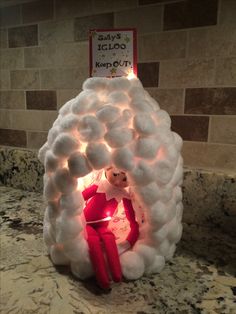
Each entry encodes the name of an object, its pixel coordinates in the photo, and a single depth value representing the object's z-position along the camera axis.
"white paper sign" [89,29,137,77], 0.60
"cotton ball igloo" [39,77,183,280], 0.54
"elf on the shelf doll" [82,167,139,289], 0.59
